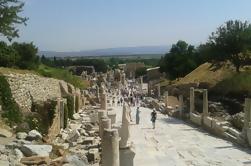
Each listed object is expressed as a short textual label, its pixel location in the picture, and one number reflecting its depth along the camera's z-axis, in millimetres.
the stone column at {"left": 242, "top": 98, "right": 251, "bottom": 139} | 13646
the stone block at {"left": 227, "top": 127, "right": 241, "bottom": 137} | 13877
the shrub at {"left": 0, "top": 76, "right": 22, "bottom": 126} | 11033
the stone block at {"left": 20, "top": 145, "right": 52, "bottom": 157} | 7727
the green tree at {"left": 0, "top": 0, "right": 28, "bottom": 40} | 13058
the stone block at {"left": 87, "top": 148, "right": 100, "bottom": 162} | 9761
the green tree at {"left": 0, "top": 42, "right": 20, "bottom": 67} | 18778
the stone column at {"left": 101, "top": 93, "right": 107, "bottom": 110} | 19051
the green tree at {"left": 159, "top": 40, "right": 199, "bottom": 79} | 46237
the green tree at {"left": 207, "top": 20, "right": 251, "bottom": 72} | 28785
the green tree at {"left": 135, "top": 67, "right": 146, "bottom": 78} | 74561
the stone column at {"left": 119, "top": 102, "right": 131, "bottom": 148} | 7419
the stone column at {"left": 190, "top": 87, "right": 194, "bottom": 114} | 20231
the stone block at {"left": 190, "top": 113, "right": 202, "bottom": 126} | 18297
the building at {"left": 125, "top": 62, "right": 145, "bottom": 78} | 74277
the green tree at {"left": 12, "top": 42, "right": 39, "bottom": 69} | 23337
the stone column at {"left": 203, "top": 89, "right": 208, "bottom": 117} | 17575
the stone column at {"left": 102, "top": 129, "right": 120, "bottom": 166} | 6252
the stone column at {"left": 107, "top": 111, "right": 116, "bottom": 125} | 12978
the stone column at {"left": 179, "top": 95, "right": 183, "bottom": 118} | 21900
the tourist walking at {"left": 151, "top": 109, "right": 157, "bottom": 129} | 17494
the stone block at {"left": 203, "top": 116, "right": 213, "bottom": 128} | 16648
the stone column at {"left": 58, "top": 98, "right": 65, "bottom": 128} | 14520
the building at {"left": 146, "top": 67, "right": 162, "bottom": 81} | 63000
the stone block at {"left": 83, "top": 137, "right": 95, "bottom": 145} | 11659
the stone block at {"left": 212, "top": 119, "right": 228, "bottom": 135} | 15056
